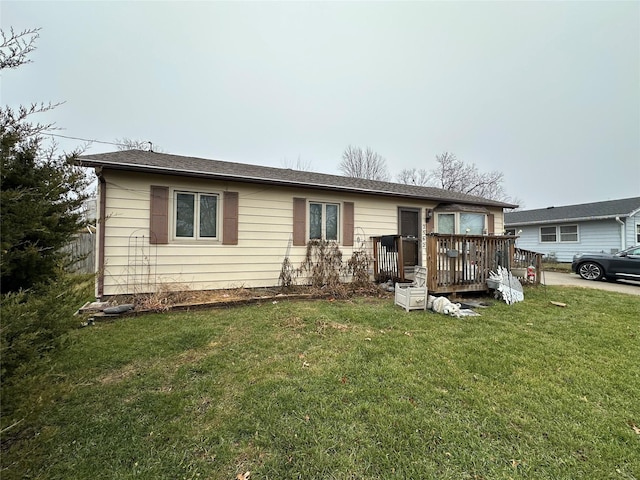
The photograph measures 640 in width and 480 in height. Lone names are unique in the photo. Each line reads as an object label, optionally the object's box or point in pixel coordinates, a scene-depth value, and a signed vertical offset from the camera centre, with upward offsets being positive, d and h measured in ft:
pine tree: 4.99 +1.09
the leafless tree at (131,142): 48.70 +19.48
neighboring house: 44.45 +4.06
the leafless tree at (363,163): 80.12 +25.24
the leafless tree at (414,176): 87.97 +23.74
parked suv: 30.14 -1.71
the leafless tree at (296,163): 73.61 +23.09
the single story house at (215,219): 18.47 +2.44
